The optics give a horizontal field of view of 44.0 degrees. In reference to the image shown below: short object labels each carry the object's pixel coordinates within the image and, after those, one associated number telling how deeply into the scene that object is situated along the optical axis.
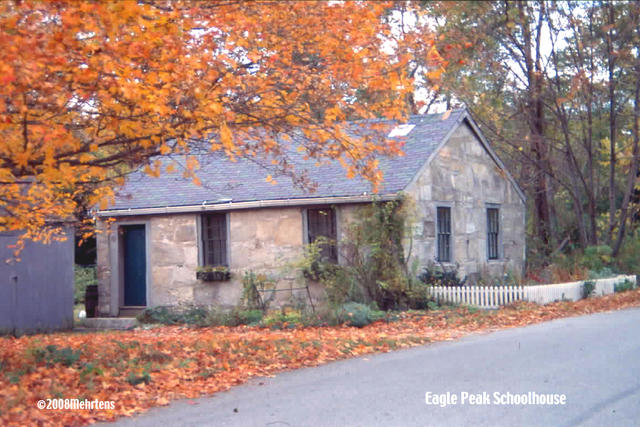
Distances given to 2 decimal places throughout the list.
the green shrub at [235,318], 17.78
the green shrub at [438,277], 18.98
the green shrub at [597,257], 24.81
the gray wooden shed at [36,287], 16.62
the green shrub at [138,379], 9.30
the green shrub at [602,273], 22.10
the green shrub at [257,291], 19.22
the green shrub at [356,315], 15.82
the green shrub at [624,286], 22.67
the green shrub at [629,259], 25.94
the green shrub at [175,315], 18.87
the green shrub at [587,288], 20.59
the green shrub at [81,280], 25.81
